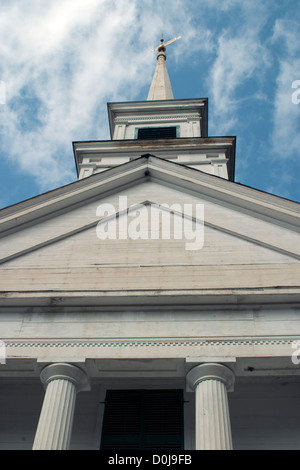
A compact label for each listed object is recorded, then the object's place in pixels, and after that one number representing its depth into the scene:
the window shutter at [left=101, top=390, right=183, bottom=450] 10.16
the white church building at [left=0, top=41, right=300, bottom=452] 9.79
